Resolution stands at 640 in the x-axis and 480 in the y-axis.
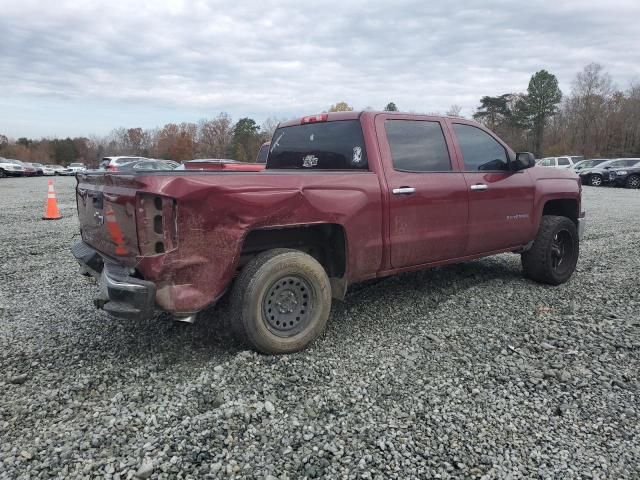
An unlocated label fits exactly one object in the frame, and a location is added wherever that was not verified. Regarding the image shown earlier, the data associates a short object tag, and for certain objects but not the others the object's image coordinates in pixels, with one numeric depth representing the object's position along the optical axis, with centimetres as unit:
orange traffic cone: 1102
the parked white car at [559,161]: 2662
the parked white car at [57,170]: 5221
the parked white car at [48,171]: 4738
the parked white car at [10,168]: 3506
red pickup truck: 300
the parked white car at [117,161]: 2367
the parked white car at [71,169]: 5171
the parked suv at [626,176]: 2348
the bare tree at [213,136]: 8143
